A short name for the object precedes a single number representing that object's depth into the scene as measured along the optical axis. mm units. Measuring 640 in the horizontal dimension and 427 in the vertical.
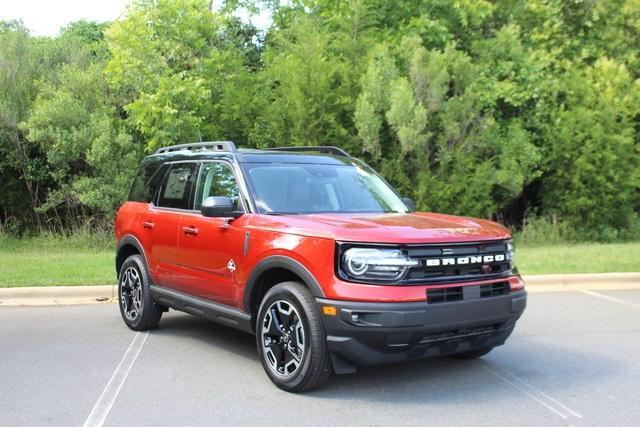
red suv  4617
